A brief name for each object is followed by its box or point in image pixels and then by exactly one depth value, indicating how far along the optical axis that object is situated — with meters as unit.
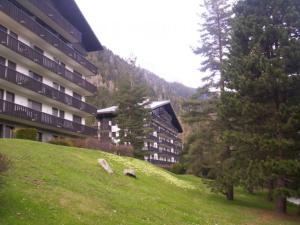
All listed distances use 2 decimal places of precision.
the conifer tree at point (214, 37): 20.70
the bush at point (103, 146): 23.04
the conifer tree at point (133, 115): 30.60
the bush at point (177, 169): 35.69
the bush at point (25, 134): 19.93
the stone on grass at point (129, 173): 16.41
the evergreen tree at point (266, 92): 14.83
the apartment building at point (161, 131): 41.54
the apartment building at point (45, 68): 21.30
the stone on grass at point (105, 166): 15.64
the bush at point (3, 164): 8.12
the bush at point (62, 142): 21.38
